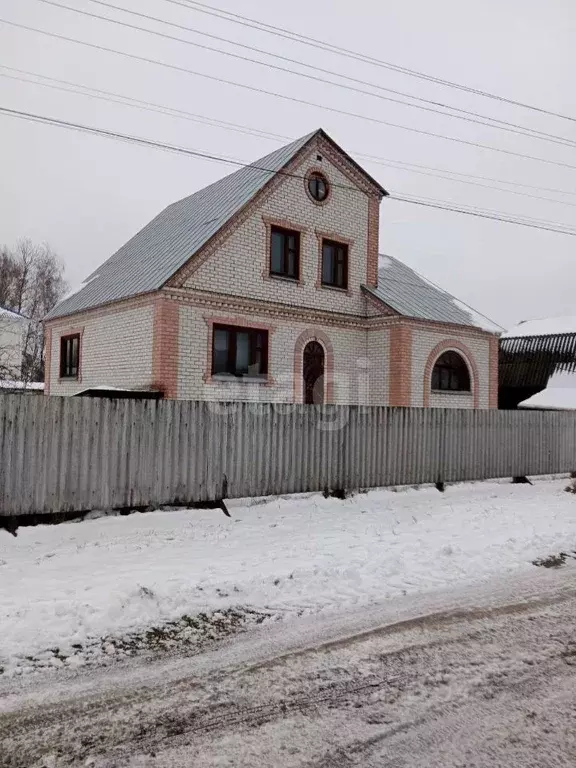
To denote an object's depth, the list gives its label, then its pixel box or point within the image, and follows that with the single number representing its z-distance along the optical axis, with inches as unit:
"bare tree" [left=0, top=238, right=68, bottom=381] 1937.1
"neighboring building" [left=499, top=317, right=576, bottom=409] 912.3
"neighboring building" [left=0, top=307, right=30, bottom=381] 1589.7
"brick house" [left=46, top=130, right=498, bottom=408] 515.5
